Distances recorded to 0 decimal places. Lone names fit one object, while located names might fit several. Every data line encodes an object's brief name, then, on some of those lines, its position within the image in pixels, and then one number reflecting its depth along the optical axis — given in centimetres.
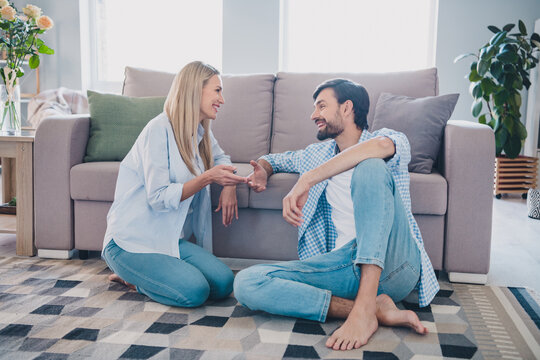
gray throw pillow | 216
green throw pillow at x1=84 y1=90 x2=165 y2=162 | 234
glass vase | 252
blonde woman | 167
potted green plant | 396
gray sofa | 200
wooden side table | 225
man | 143
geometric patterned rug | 134
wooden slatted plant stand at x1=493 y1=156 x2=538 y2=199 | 420
